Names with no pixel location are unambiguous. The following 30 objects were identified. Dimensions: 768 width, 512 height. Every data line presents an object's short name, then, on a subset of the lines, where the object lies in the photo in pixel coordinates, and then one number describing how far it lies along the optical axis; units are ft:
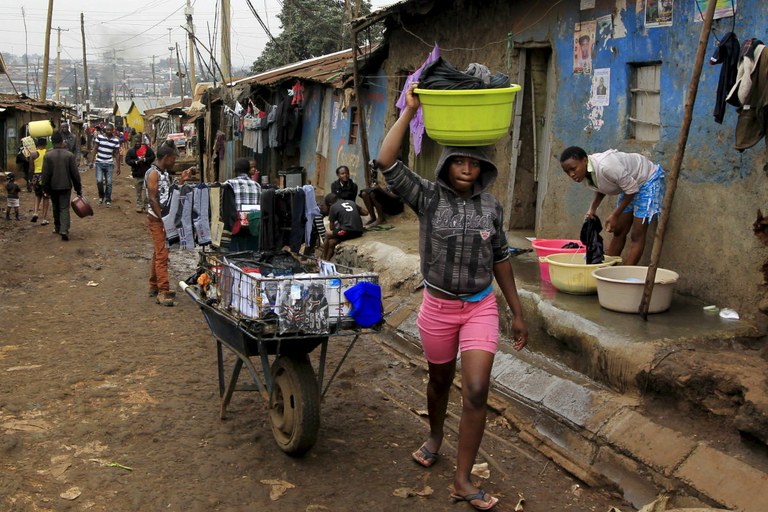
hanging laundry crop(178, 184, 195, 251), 25.85
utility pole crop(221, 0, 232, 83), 69.05
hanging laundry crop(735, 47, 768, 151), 17.53
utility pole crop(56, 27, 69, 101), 180.18
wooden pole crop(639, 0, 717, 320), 17.25
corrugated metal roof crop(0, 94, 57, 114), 81.56
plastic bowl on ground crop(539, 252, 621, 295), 22.09
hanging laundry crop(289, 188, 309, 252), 19.84
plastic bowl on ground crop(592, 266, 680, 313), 19.86
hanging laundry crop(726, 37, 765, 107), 17.69
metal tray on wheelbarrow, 15.23
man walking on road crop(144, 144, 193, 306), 28.53
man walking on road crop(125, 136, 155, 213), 55.26
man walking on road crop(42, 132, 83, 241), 42.88
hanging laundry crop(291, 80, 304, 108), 54.34
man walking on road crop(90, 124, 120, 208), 55.47
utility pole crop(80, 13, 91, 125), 174.08
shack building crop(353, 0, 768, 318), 20.38
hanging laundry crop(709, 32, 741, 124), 18.66
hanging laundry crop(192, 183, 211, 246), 25.71
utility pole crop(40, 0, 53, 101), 114.06
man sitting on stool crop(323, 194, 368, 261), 37.01
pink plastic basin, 24.17
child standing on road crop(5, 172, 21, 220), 49.49
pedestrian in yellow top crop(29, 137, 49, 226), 48.05
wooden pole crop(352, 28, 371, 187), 40.34
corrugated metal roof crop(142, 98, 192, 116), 131.59
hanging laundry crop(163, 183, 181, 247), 26.15
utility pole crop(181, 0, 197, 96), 87.68
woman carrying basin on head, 13.76
